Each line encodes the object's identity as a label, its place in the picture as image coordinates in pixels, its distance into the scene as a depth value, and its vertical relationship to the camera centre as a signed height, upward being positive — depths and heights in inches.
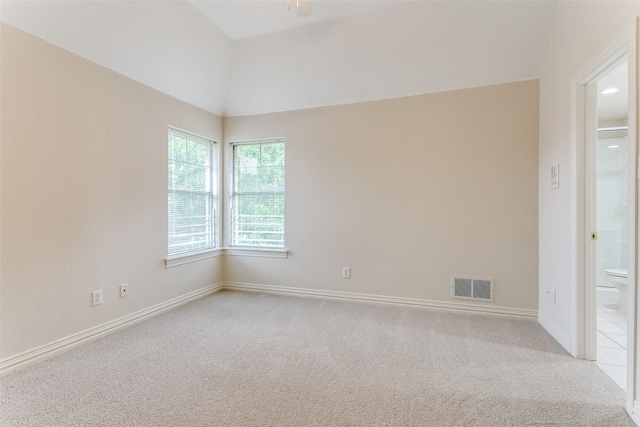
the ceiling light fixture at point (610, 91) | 123.0 +49.9
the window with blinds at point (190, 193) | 133.1 +8.2
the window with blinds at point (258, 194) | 154.3 +8.5
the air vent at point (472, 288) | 122.1 -31.4
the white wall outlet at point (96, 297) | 99.1 -28.3
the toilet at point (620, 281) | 118.3 -27.7
